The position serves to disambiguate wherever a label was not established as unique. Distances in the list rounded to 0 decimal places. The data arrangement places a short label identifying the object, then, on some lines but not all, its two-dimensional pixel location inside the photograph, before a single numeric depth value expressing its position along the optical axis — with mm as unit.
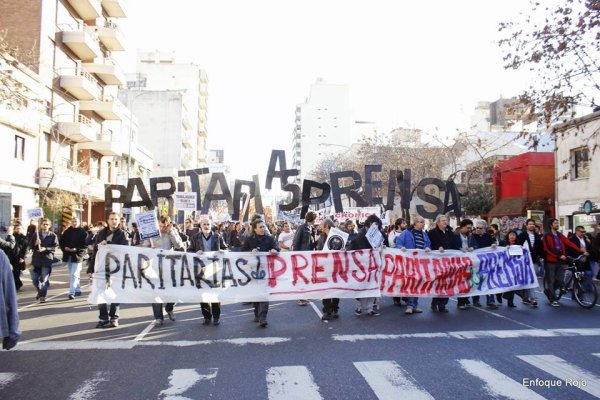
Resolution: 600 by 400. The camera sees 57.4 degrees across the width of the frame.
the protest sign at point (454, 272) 10578
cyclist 11781
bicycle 11289
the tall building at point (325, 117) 129750
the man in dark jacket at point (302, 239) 11523
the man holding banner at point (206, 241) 9961
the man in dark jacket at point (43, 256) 12523
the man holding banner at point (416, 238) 11289
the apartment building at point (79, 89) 30312
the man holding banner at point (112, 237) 9453
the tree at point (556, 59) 10211
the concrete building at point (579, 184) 23783
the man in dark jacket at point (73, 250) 12281
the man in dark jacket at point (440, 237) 11130
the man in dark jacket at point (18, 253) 12844
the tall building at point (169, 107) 69188
